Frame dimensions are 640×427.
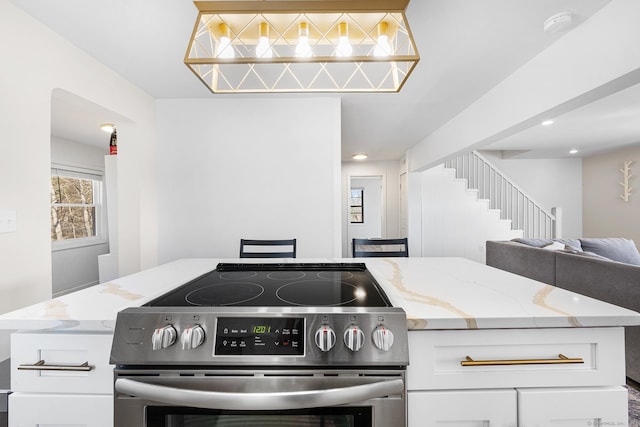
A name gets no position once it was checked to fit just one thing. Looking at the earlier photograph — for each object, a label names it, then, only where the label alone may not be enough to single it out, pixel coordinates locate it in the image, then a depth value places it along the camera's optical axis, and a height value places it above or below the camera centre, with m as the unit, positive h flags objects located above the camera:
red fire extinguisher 3.17 +0.74
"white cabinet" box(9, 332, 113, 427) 0.77 -0.45
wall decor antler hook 5.24 +0.49
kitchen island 0.76 -0.42
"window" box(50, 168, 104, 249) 4.28 +0.07
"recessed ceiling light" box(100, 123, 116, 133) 3.59 +1.07
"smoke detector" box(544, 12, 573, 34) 1.60 +1.04
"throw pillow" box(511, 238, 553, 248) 3.50 -0.41
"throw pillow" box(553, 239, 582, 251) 3.49 -0.43
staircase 5.34 -0.19
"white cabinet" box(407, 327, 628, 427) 0.77 -0.45
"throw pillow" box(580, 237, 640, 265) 3.39 -0.49
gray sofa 1.90 -0.54
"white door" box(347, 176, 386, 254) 8.51 +0.05
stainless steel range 0.72 -0.38
